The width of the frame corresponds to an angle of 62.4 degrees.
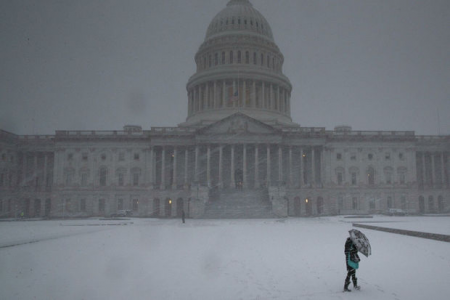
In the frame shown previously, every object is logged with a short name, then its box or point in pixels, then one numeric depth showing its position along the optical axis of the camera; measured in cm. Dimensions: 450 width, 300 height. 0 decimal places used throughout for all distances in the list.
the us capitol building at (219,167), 6462
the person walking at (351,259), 1113
